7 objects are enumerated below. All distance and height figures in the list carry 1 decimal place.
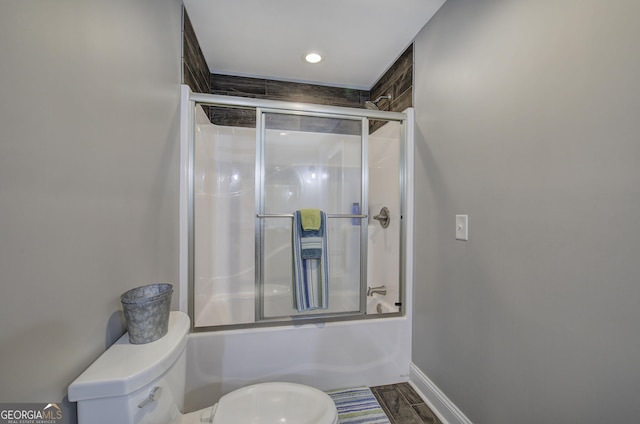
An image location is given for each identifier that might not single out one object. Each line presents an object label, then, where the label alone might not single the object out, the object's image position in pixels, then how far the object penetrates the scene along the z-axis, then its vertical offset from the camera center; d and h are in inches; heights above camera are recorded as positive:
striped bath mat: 57.7 -46.0
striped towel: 66.4 -15.1
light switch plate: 52.5 -3.5
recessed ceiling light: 80.3 +47.1
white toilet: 26.6 -21.3
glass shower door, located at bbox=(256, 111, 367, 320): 67.3 +3.2
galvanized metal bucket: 32.2 -13.7
